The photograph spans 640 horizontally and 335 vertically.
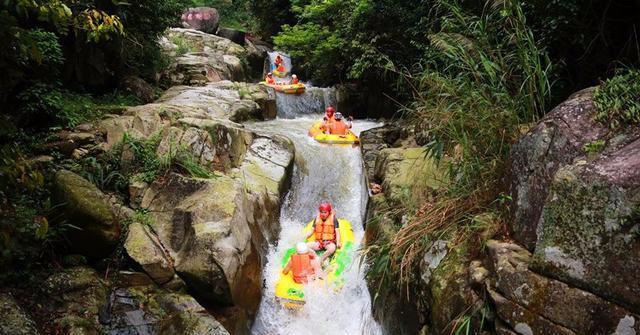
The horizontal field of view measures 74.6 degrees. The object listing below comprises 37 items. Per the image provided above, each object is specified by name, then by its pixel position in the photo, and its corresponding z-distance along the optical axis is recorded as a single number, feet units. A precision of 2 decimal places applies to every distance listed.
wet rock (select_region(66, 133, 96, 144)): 19.21
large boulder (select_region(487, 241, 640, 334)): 9.30
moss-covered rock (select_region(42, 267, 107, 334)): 13.71
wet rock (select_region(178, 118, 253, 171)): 23.06
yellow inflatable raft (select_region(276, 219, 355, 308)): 19.29
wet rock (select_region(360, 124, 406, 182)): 28.58
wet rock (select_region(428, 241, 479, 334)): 12.05
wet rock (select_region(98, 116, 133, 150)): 20.52
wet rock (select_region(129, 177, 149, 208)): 19.03
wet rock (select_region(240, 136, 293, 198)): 23.71
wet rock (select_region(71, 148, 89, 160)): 18.83
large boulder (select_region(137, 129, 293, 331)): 16.80
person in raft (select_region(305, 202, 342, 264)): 21.88
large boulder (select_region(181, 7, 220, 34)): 65.87
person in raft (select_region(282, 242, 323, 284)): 20.02
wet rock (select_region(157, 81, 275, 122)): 27.25
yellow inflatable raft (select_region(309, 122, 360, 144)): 32.40
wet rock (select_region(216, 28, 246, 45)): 63.10
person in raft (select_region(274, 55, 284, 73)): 55.26
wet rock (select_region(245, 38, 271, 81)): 57.41
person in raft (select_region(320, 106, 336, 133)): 33.88
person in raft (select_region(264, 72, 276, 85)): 46.68
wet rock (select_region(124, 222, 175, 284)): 16.43
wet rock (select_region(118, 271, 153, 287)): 15.83
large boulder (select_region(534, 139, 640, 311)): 9.16
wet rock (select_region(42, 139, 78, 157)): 18.13
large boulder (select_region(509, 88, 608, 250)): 11.39
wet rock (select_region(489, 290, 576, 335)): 9.99
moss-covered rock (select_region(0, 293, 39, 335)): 12.08
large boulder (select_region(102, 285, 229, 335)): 14.67
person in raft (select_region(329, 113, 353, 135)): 33.42
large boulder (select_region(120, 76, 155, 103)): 28.94
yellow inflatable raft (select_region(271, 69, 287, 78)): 55.01
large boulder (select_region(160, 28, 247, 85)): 39.42
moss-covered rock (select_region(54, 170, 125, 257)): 15.28
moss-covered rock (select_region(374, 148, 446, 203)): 16.92
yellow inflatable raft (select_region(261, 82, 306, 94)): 44.57
